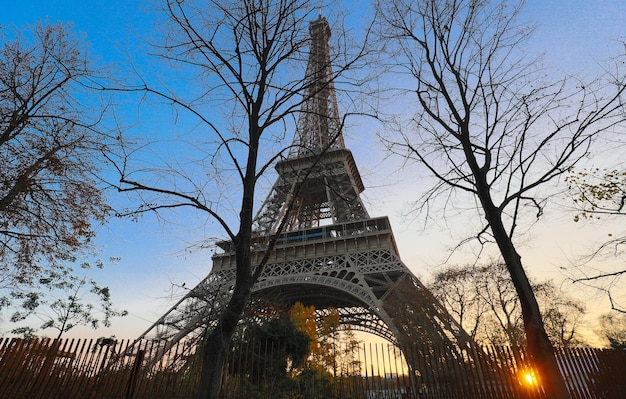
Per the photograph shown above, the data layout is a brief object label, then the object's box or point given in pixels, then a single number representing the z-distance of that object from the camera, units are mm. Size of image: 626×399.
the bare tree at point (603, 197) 8352
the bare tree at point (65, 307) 20167
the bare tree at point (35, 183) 8078
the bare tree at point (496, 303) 24594
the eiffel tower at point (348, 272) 22219
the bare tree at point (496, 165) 5516
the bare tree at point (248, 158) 4463
